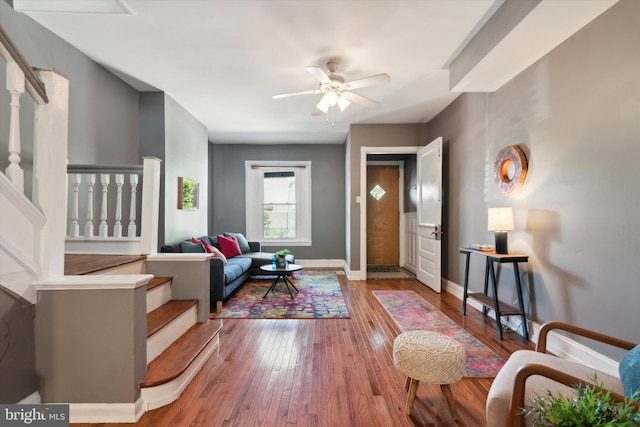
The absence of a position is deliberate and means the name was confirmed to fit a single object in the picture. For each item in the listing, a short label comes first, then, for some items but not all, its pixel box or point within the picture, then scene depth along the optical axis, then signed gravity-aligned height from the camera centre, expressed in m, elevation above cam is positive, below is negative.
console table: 2.60 -0.81
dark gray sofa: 3.44 -0.75
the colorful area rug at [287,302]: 3.37 -1.16
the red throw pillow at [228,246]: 4.94 -0.52
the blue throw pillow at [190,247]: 3.66 -0.40
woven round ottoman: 1.60 -0.83
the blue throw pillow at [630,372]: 1.09 -0.62
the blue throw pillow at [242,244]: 5.43 -0.52
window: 6.45 +0.33
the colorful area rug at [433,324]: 2.22 -1.16
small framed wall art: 4.16 +0.36
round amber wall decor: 2.75 +0.49
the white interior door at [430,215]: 4.21 +0.03
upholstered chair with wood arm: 1.11 -0.74
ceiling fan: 2.71 +1.33
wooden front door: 6.67 -0.08
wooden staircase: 1.76 -0.98
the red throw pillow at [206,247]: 3.90 -0.42
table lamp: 2.74 -0.07
